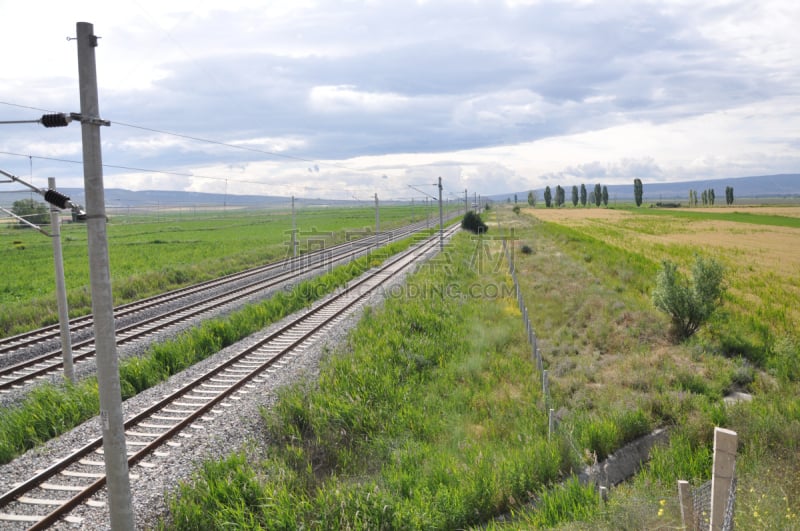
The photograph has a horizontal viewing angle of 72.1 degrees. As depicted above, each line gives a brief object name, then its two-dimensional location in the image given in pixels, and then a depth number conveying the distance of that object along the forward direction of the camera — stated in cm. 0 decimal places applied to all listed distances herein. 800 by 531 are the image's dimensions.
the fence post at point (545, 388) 1127
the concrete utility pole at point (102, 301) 554
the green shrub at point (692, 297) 1794
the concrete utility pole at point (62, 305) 1283
